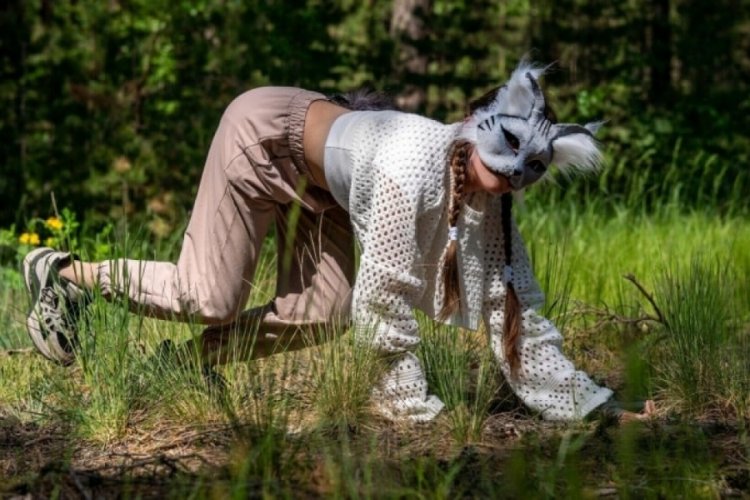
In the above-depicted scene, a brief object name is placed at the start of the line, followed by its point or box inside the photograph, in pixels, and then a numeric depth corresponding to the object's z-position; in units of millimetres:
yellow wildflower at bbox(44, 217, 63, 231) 9877
